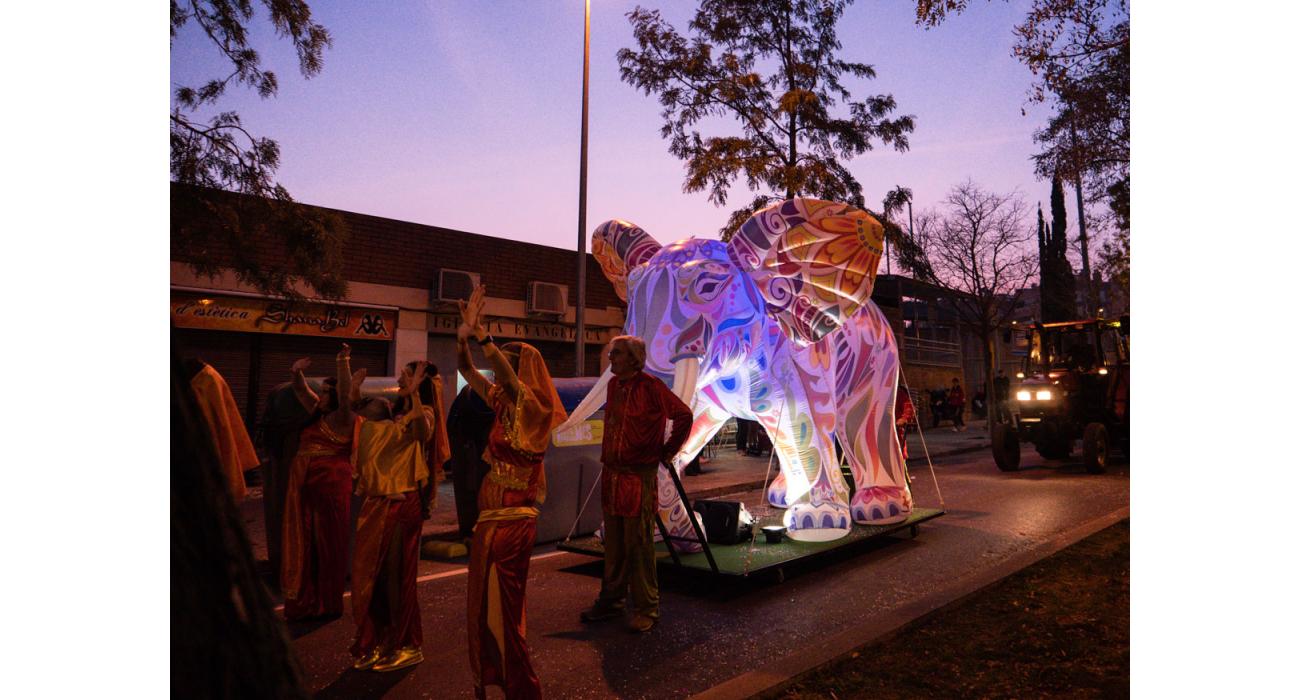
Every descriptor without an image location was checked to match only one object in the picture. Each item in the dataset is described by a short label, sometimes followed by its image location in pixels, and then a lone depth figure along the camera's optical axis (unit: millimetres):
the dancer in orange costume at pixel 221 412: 4234
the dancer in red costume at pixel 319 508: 4906
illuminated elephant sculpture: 5832
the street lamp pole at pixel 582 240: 10719
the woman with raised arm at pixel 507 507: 3227
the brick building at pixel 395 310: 12828
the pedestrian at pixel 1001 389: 22655
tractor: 12758
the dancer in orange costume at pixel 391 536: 3934
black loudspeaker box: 6215
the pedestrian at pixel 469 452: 7316
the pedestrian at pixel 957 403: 23750
